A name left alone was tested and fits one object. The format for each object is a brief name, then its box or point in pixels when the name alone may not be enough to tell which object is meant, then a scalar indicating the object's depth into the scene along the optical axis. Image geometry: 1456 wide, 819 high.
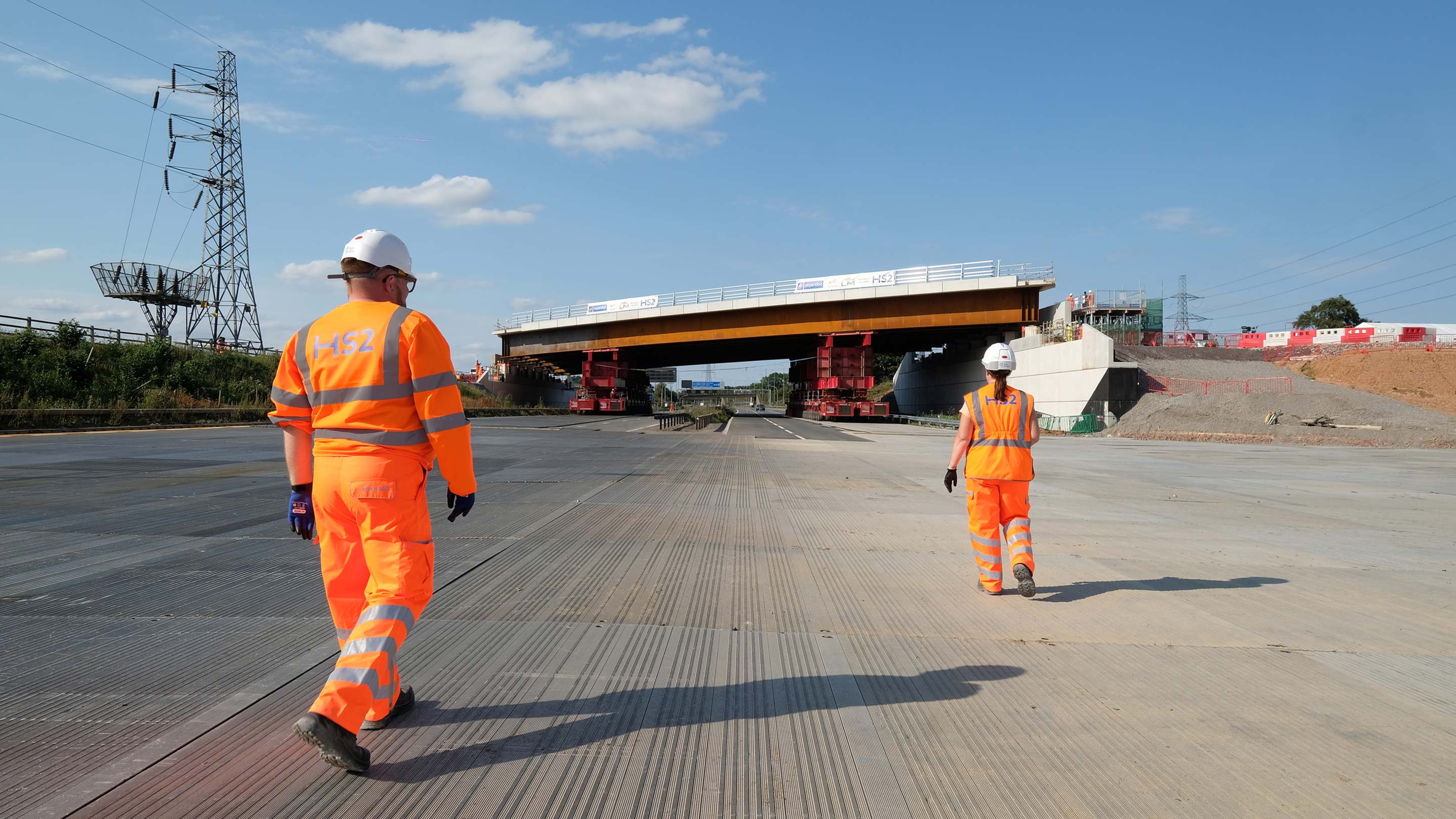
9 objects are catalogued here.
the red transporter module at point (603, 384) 56.16
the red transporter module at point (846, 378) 46.56
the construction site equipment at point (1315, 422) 28.89
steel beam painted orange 41.12
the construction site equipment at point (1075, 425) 32.81
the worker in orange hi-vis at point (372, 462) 2.58
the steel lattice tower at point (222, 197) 49.31
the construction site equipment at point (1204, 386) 35.41
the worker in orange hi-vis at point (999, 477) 5.12
